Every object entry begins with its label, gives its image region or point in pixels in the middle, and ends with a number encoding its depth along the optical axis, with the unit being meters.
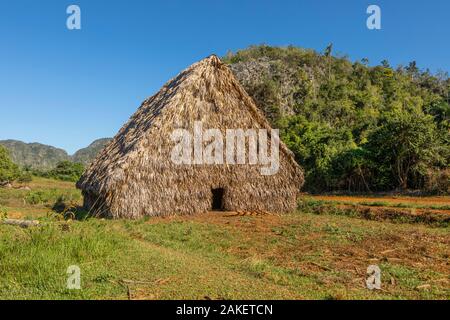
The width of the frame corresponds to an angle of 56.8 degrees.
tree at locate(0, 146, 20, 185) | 28.11
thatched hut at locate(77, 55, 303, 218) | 11.82
